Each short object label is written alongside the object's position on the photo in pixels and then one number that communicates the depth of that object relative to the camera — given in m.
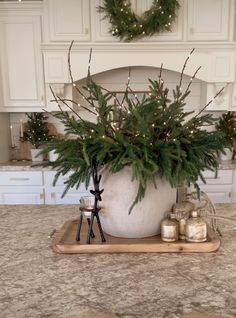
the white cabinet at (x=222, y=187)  3.09
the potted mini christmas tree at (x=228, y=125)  3.22
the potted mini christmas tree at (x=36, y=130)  3.30
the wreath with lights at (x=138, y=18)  2.83
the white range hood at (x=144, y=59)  2.97
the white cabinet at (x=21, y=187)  3.08
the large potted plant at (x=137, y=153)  0.97
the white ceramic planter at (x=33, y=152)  3.22
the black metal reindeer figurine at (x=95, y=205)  1.03
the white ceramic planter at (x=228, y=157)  3.25
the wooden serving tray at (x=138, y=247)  1.03
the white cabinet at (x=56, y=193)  3.09
